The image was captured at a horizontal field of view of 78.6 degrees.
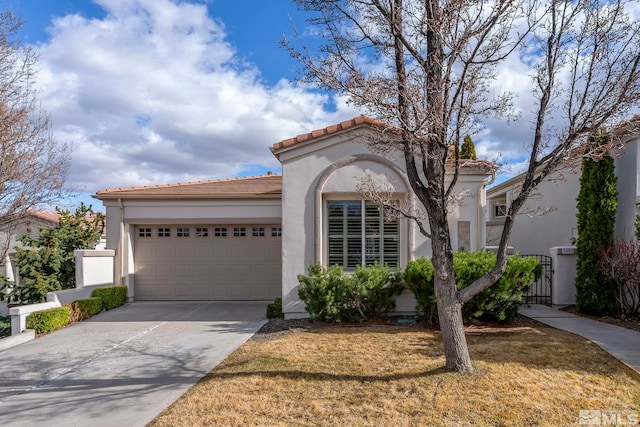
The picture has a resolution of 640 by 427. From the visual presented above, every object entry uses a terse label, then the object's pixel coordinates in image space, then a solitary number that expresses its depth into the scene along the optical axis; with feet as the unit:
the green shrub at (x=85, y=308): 31.19
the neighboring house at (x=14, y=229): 31.09
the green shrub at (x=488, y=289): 25.75
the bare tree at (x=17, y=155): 27.32
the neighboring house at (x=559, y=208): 29.84
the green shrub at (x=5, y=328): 27.23
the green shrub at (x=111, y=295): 34.50
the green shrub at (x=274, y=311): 31.42
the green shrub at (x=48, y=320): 27.27
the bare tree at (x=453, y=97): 15.64
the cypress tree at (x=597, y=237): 30.04
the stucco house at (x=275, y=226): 30.32
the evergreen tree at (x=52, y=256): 33.01
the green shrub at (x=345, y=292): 27.43
